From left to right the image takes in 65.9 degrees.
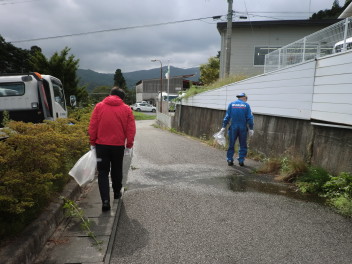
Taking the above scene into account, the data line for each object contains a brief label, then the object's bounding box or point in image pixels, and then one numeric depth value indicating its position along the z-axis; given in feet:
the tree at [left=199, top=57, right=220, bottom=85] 108.27
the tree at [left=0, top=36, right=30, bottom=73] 108.47
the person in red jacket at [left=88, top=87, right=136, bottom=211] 12.55
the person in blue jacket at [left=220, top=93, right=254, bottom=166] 21.50
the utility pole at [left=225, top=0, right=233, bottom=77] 49.62
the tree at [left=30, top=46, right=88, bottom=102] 61.52
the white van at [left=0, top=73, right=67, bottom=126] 25.29
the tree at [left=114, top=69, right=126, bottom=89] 234.38
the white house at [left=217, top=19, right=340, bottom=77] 62.75
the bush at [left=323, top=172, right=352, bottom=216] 12.41
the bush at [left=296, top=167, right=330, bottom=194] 15.08
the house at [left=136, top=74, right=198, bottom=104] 236.22
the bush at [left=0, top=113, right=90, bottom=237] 8.46
